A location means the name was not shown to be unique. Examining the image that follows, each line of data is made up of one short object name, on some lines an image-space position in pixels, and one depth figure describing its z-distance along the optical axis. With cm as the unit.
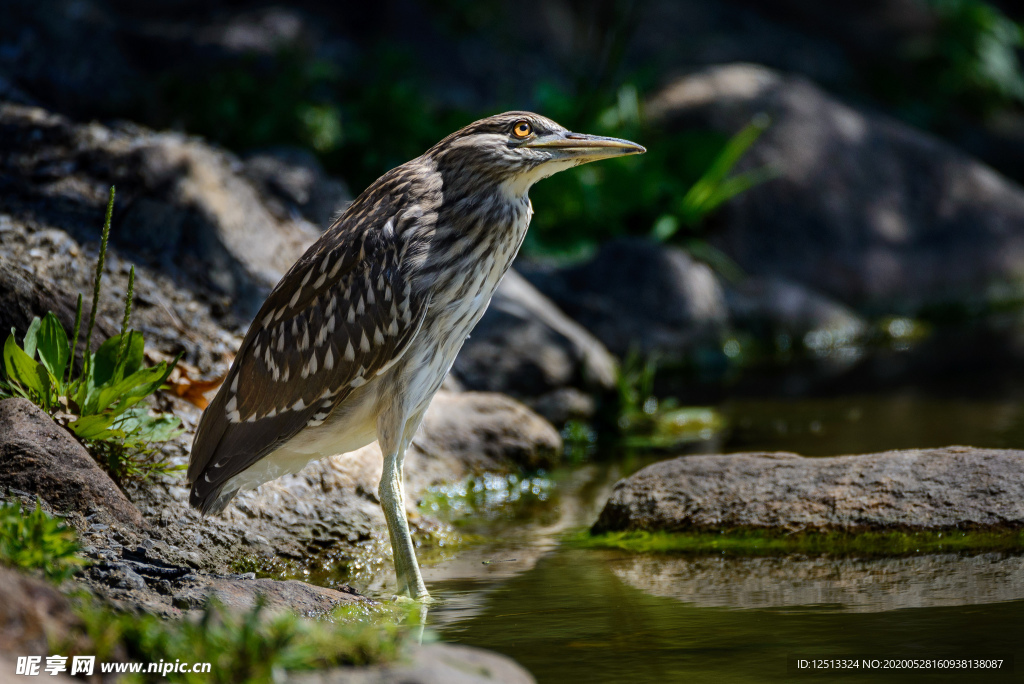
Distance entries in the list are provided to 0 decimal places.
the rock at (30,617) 535
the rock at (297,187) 1658
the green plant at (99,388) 934
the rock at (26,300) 1016
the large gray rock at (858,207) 2437
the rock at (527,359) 1596
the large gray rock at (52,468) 848
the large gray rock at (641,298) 2033
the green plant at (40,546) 631
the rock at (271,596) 712
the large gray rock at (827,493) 953
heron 894
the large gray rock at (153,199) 1333
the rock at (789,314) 2194
